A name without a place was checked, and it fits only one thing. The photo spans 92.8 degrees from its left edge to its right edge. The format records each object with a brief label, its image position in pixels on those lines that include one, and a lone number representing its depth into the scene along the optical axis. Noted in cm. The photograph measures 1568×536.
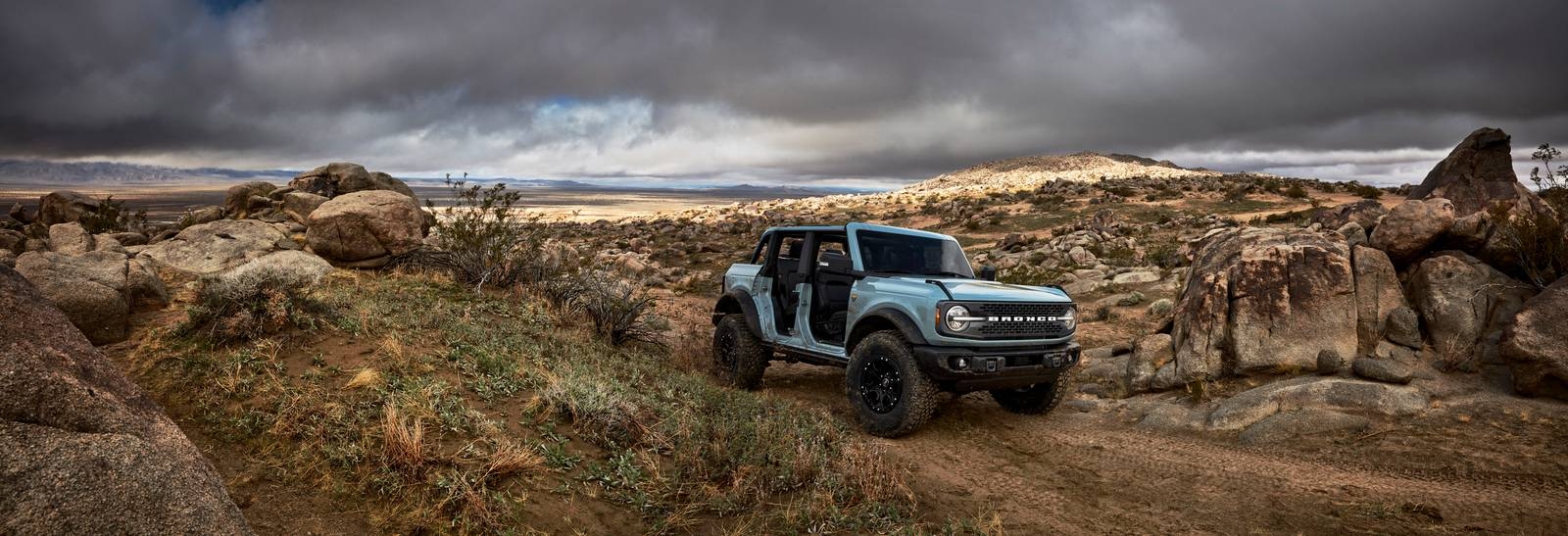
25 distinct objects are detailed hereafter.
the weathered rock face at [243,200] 1588
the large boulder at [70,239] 1109
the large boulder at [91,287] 614
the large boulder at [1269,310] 809
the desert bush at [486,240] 1038
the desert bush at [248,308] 595
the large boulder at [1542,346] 635
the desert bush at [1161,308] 1298
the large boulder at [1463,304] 741
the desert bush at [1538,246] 747
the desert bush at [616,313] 979
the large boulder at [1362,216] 1000
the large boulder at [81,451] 250
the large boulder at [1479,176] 955
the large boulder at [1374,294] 805
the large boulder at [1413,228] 844
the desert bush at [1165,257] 1822
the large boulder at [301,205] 1482
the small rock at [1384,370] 725
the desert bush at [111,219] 1928
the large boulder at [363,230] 1118
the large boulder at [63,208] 2088
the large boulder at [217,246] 1041
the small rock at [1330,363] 776
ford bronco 671
